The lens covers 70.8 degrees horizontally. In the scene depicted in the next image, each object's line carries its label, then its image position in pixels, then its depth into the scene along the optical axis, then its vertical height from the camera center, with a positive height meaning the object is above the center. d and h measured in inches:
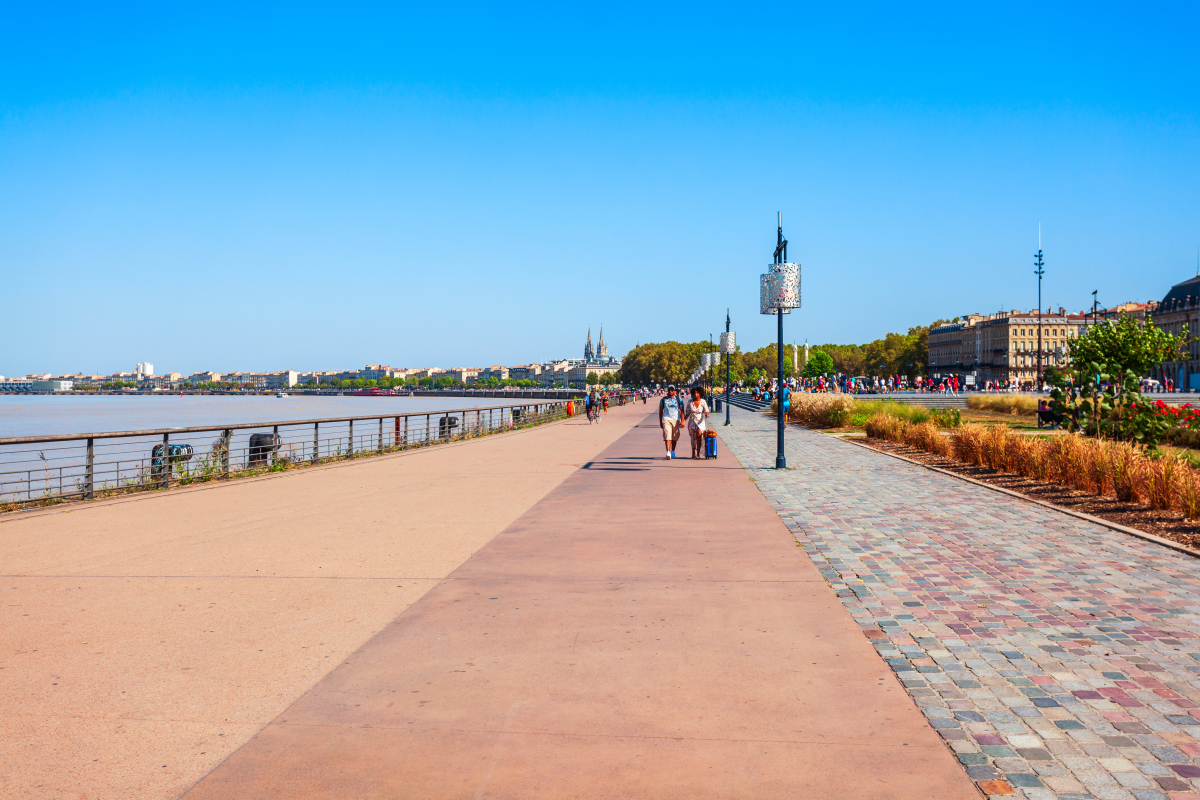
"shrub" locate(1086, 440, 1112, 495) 434.6 -46.3
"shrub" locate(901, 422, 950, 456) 690.8 -49.5
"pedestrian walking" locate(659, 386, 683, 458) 724.7 -33.7
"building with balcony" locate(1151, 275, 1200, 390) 3672.7 +334.7
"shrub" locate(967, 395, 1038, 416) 1487.5 -40.7
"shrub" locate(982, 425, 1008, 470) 563.5 -44.7
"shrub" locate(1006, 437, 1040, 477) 523.8 -46.0
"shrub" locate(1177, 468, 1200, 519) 349.1 -46.9
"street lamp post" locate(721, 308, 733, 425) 1535.4 +72.0
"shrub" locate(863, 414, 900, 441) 879.7 -49.0
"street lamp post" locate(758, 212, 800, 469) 659.4 +71.9
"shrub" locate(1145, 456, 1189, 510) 377.7 -45.3
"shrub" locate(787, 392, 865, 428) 1190.3 -42.5
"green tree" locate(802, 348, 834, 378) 5487.7 +108.4
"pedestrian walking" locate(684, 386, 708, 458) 714.2 -35.0
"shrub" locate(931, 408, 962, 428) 900.2 -40.2
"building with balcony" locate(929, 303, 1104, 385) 5142.7 +255.8
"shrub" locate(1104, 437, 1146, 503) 402.6 -44.0
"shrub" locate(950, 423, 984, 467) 607.5 -45.4
